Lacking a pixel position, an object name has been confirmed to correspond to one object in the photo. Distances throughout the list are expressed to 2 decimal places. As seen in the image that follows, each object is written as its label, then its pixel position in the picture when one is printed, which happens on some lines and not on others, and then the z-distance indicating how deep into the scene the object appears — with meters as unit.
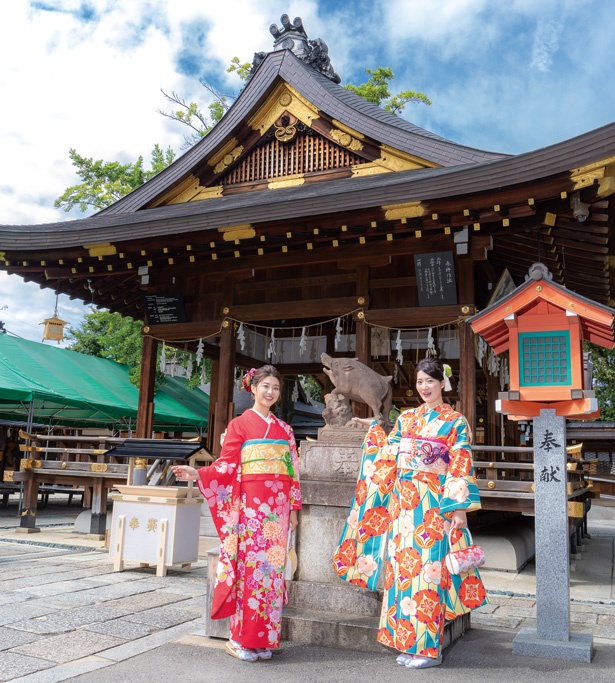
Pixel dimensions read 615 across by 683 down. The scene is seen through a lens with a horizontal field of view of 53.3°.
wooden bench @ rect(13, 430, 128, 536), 8.80
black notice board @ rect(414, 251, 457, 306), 8.53
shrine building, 7.56
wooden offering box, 6.03
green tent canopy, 10.45
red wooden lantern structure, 3.88
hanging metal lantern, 12.53
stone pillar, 3.64
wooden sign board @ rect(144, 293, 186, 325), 10.45
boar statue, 4.77
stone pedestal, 3.77
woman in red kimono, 3.54
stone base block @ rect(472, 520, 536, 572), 7.13
